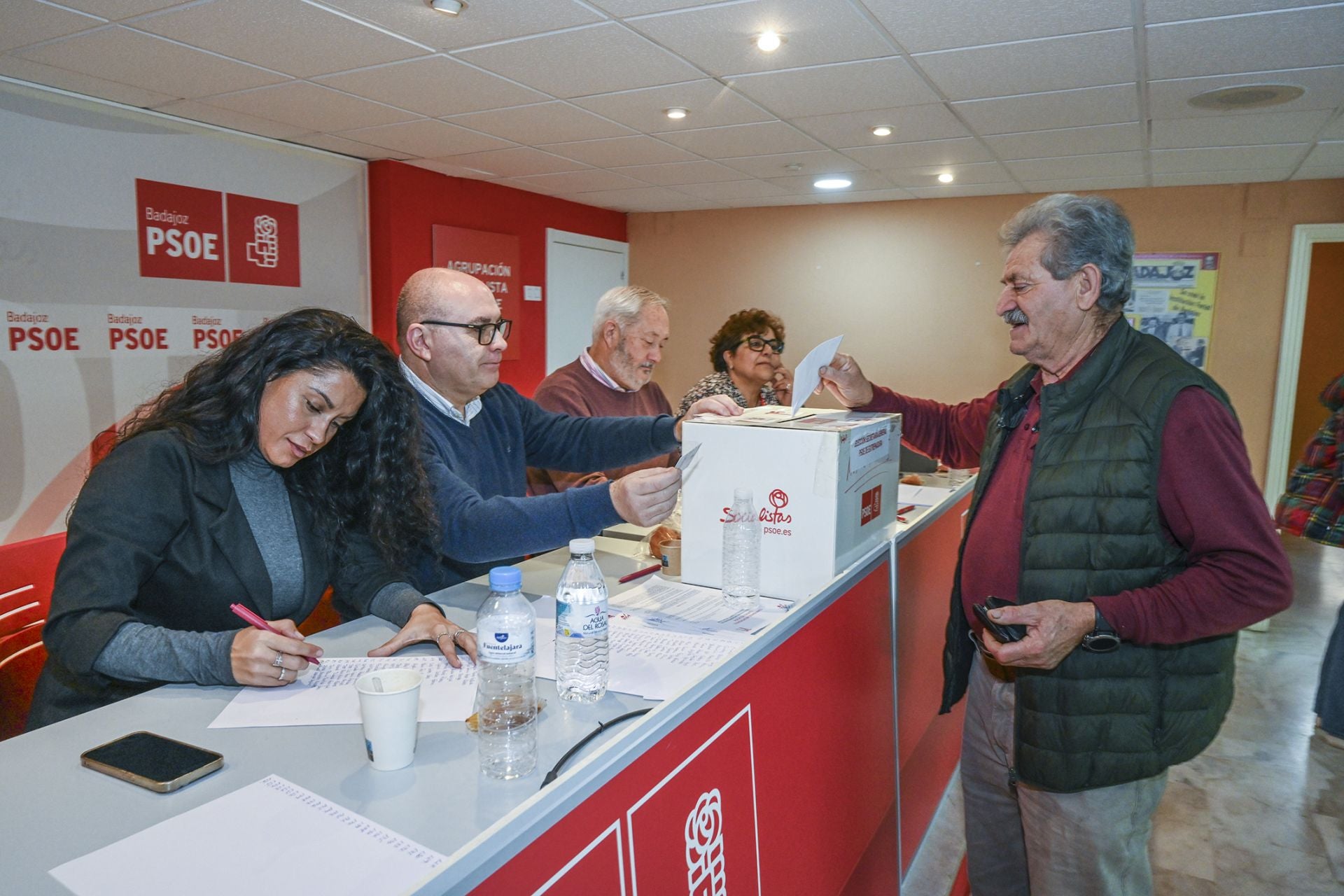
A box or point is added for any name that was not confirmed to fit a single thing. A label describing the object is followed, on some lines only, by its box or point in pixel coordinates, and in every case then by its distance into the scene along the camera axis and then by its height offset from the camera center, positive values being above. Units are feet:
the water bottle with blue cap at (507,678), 3.44 -1.50
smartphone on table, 3.19 -1.68
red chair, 6.52 -2.29
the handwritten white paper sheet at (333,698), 3.79 -1.71
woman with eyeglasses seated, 12.73 +0.03
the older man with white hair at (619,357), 10.57 -0.04
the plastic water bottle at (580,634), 4.00 -1.39
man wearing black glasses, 5.14 -0.79
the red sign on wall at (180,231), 12.27 +1.76
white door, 19.94 +1.69
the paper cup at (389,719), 3.28 -1.51
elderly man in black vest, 4.42 -1.11
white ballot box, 5.27 -0.88
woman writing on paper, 4.04 -1.04
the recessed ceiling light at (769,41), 8.75 +3.42
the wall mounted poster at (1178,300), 16.76 +1.36
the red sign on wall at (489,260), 16.63 +1.94
